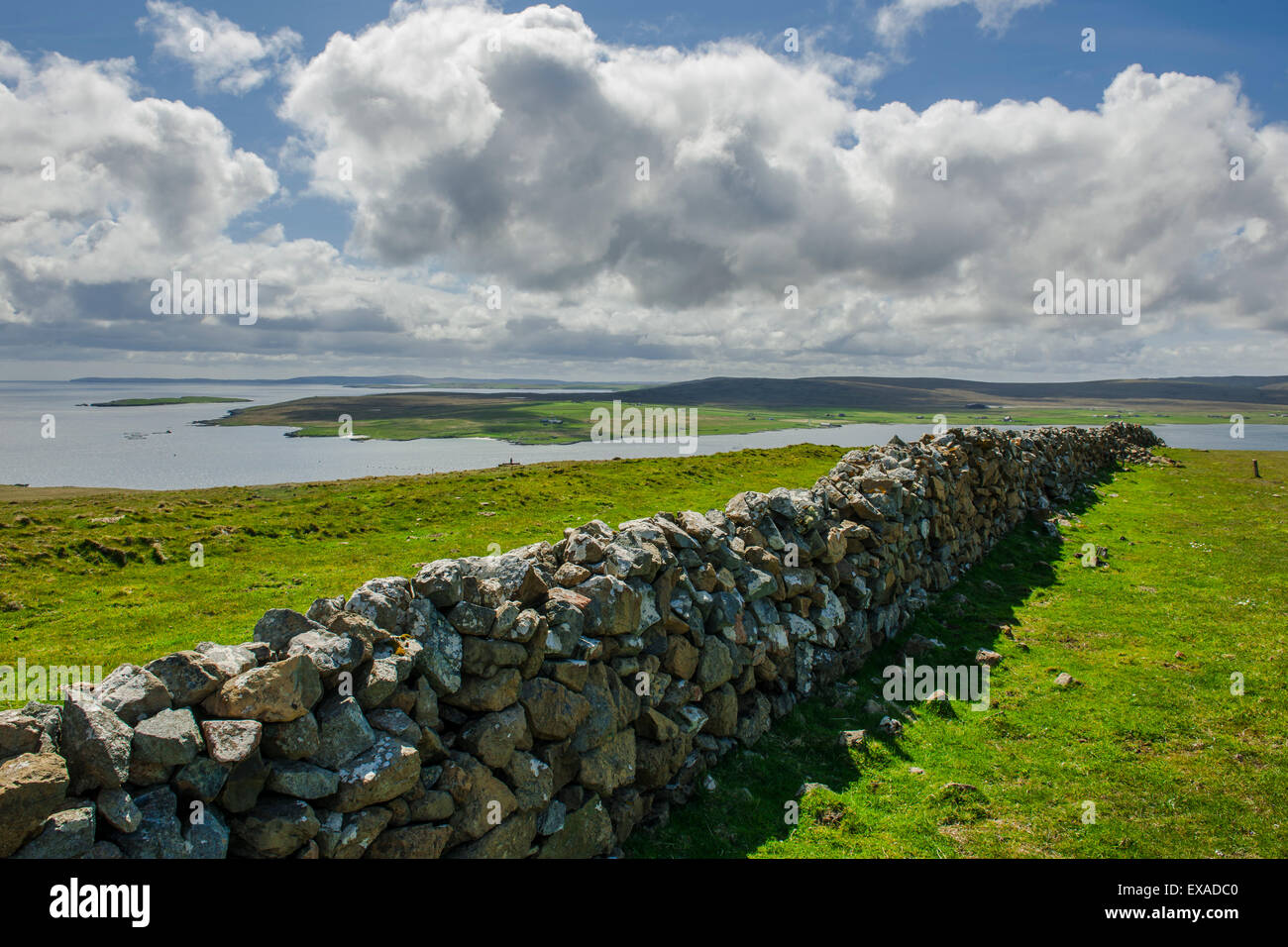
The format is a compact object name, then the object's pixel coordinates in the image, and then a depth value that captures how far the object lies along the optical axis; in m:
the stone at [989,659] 11.94
